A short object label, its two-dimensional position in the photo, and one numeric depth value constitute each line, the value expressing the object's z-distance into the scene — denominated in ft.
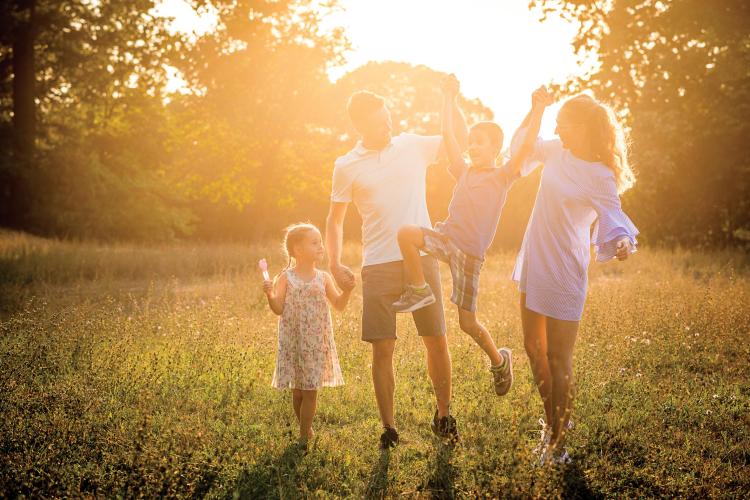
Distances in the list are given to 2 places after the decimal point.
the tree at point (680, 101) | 44.52
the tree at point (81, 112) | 69.05
